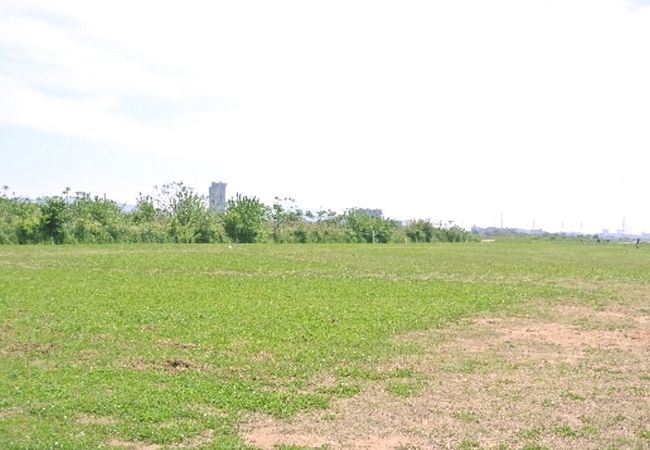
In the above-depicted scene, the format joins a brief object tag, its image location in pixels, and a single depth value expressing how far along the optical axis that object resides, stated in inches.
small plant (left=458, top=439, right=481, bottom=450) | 252.2
